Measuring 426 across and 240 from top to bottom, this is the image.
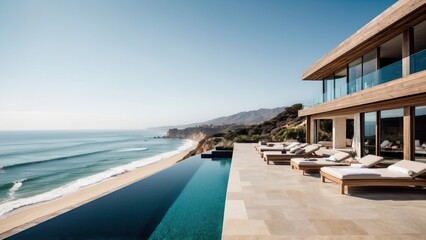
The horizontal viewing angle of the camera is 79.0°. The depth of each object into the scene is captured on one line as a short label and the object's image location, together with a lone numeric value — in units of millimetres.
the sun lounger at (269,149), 13352
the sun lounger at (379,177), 6105
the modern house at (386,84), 8344
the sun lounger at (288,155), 10953
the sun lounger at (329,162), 7795
